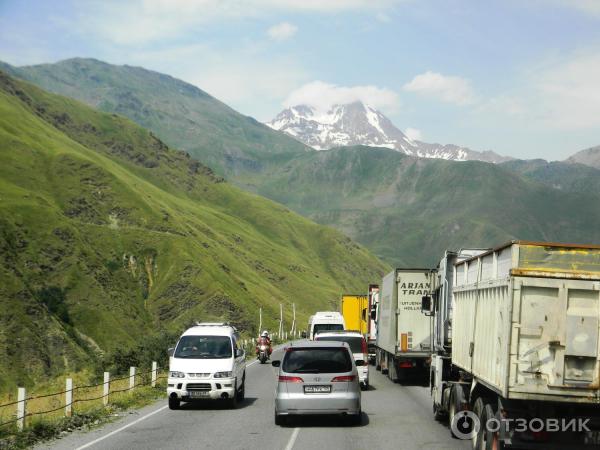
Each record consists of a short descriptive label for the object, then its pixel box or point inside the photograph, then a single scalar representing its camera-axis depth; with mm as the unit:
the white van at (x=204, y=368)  19641
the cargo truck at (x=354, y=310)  48750
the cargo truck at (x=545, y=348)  9836
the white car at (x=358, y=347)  24469
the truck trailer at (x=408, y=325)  26641
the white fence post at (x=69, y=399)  17422
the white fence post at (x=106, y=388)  20312
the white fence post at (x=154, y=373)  25473
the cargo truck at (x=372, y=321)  38812
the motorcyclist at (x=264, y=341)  40719
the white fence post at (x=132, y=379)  23573
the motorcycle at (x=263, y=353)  40688
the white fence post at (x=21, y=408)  14797
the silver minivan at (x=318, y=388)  16234
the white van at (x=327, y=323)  37969
